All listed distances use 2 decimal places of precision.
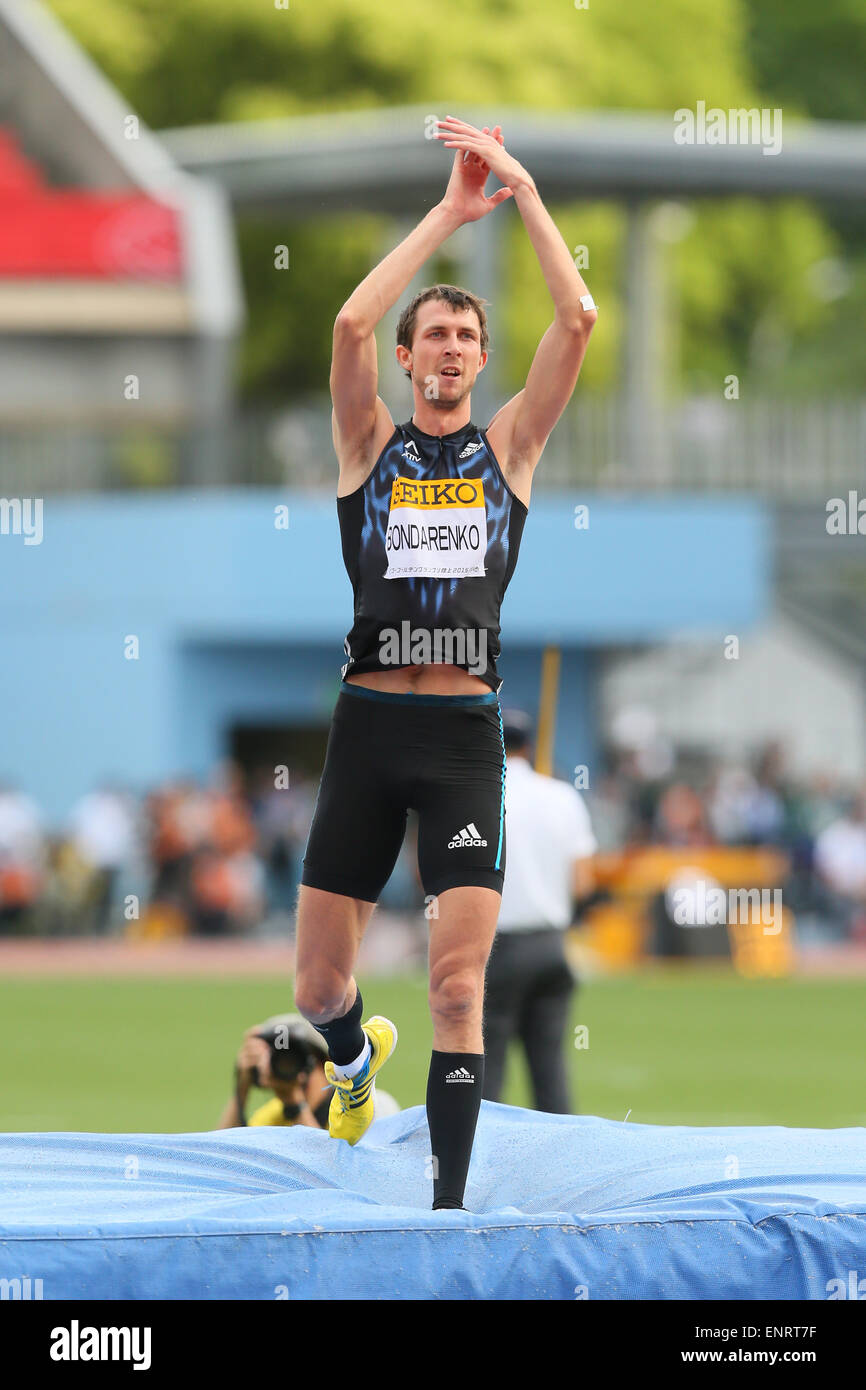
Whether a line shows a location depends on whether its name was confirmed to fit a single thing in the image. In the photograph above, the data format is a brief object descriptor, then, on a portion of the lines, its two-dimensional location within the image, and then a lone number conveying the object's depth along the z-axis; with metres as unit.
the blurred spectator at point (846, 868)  22.27
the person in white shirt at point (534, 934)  8.48
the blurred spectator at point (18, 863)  22.66
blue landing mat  4.88
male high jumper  5.51
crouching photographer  6.93
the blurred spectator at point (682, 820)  22.27
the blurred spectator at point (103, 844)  22.86
